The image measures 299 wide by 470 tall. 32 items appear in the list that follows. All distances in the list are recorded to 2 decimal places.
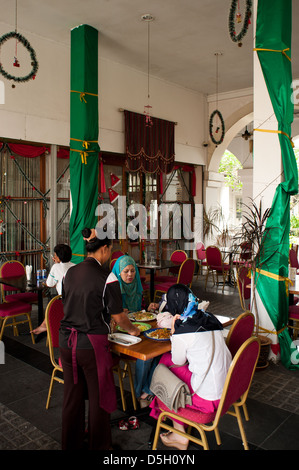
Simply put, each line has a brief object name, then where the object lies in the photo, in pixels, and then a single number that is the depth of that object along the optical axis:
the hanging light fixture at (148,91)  6.40
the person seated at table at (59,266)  4.68
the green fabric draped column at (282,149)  4.44
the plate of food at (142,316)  3.47
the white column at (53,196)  7.18
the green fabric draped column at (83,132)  6.52
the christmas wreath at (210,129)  8.55
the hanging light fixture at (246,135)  10.49
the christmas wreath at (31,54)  5.20
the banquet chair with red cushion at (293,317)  4.80
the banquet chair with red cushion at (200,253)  10.04
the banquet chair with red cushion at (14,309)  4.91
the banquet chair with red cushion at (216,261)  8.43
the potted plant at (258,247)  4.36
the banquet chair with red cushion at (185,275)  6.29
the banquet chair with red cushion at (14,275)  5.63
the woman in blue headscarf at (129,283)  4.02
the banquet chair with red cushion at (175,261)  6.97
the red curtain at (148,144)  8.37
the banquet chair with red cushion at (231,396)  2.32
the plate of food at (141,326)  3.16
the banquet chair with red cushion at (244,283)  5.04
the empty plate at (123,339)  2.87
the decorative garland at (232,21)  4.21
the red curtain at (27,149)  6.73
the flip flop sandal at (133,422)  3.09
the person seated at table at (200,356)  2.50
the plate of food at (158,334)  2.96
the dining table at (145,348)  2.72
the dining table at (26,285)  5.04
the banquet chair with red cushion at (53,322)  3.30
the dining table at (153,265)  6.49
